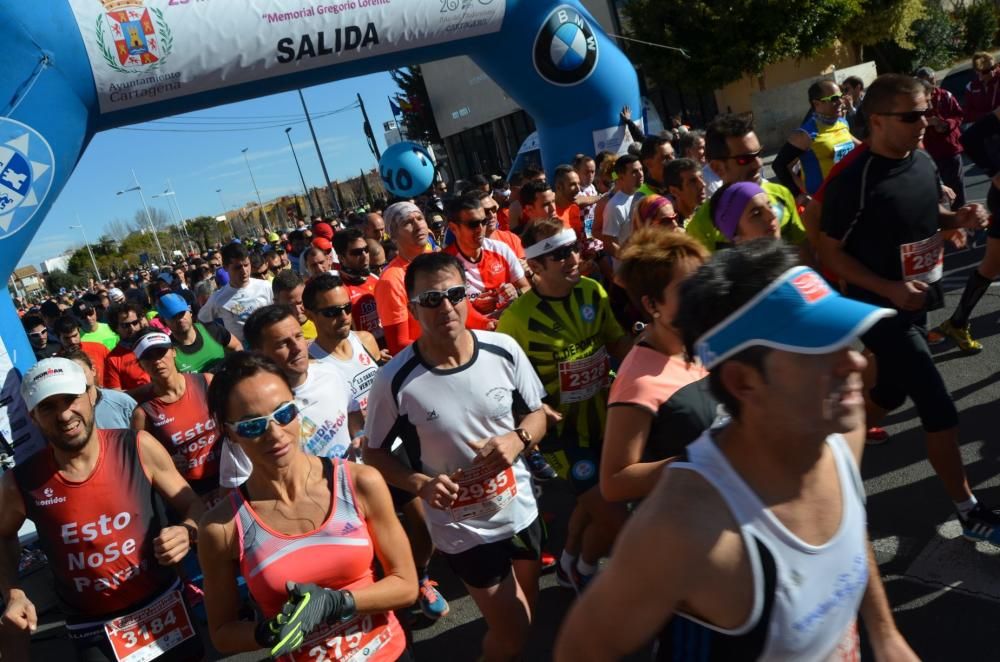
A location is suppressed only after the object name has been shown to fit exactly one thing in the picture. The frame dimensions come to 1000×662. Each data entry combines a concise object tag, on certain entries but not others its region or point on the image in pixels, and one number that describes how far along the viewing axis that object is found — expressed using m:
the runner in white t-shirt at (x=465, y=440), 2.96
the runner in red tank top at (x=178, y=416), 4.47
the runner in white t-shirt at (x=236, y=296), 6.98
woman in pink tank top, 2.30
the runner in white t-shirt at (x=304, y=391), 3.62
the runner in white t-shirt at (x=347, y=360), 4.14
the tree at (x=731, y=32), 22.28
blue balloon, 10.45
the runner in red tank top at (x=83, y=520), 3.04
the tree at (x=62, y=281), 53.19
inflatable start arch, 7.29
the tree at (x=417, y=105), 42.22
